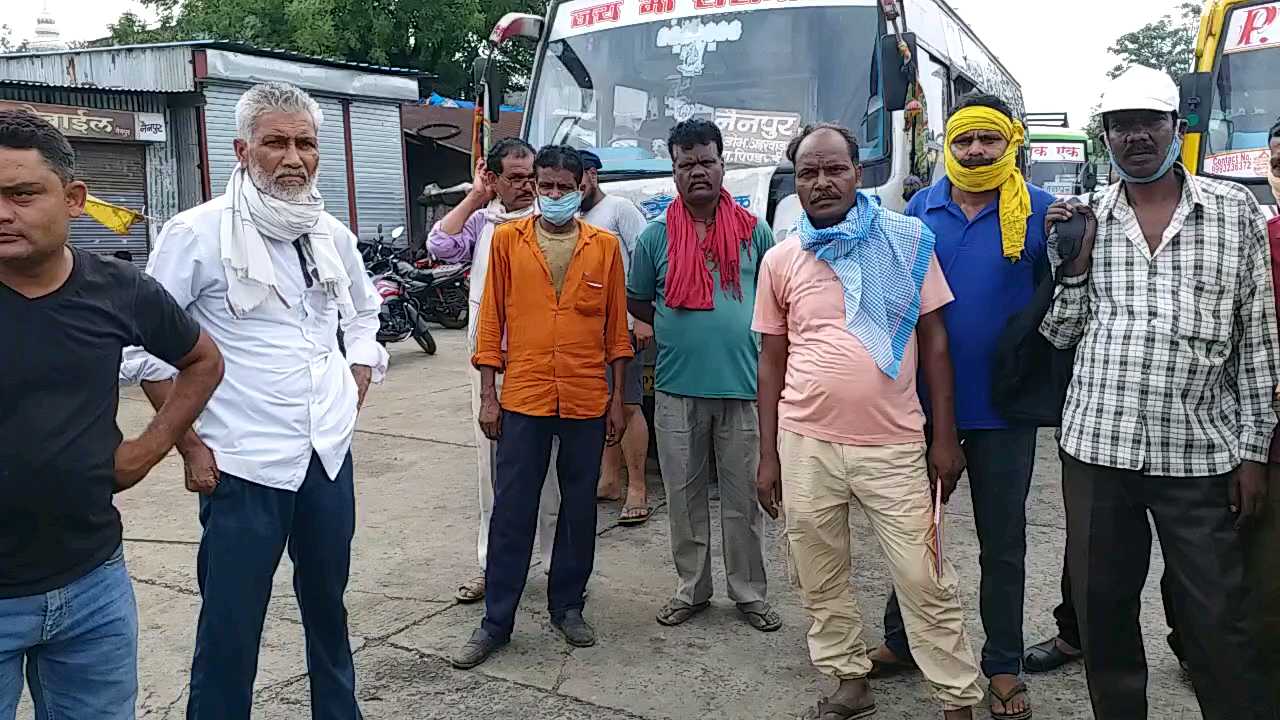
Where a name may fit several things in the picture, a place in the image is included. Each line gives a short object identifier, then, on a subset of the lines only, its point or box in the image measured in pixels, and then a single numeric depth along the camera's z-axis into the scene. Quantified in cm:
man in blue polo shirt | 319
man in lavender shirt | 436
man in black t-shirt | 196
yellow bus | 763
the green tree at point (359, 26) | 2080
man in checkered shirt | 268
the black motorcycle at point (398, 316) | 1143
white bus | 565
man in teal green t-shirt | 398
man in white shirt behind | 469
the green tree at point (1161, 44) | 4059
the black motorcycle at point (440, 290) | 1288
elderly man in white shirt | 261
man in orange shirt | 381
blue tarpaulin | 1893
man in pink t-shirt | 305
